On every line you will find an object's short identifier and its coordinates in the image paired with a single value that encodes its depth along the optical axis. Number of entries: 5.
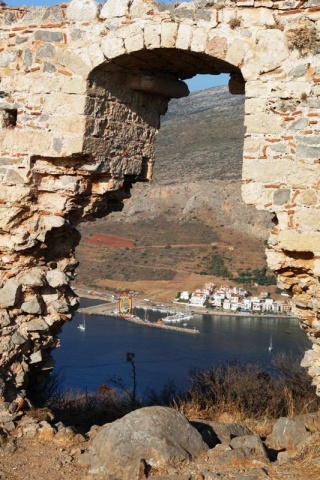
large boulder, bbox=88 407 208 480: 5.21
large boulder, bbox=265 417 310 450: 6.25
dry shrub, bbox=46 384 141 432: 8.05
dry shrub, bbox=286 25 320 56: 5.78
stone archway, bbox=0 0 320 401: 5.86
